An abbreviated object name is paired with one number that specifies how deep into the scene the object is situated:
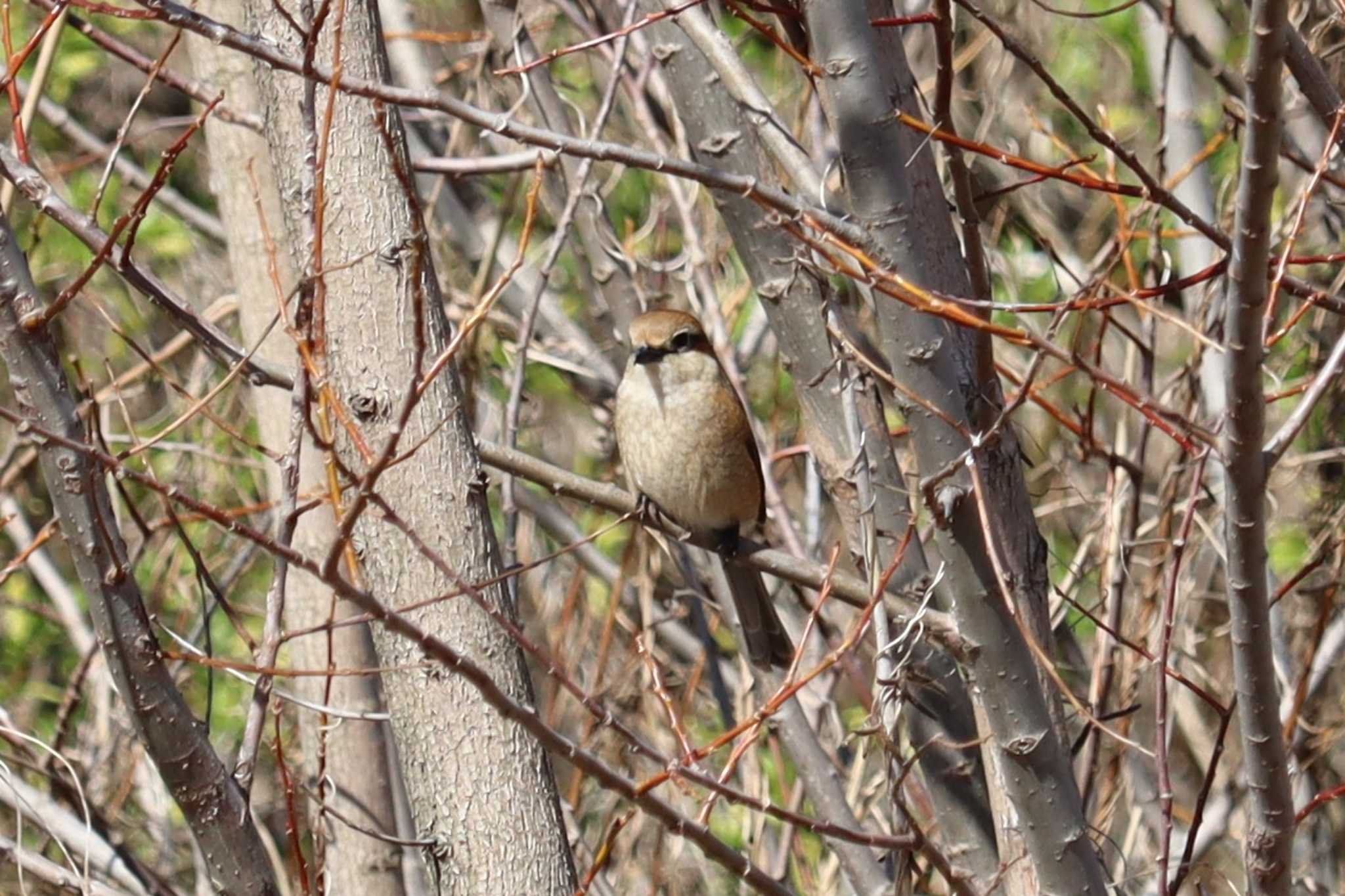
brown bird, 8.80
